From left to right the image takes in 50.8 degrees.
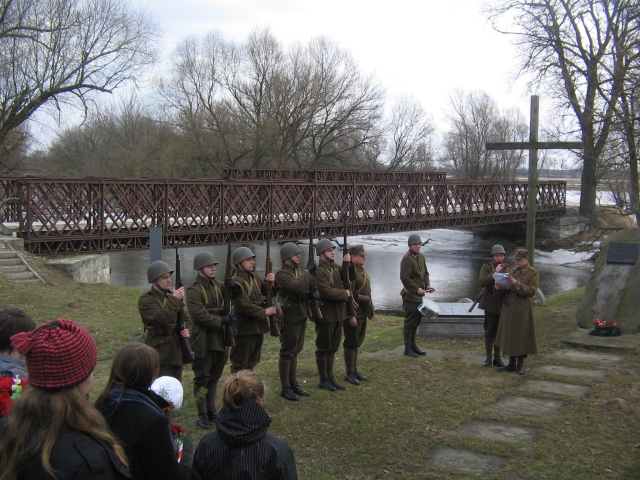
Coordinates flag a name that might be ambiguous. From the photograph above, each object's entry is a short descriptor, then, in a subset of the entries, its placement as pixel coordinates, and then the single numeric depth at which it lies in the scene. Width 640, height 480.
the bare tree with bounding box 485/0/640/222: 16.67
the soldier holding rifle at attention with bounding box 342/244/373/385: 9.02
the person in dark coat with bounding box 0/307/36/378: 4.23
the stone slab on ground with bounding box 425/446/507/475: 6.08
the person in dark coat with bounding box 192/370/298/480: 3.54
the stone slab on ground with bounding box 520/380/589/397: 8.55
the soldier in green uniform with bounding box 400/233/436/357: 10.59
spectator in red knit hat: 2.67
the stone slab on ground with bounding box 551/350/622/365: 10.21
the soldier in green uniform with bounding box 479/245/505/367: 10.02
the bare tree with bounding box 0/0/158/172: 27.50
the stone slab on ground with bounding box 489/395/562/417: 7.70
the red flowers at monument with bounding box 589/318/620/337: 11.48
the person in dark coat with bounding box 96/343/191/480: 3.33
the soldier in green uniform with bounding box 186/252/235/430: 7.12
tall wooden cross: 14.94
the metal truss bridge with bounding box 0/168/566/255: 22.08
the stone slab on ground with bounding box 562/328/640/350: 10.84
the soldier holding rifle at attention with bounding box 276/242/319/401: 8.21
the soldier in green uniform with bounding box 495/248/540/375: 9.46
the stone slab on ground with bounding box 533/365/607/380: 9.36
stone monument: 11.70
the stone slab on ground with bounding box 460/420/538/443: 6.85
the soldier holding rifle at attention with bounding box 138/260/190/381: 6.67
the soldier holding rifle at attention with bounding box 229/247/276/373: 7.71
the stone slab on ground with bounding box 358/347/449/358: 10.78
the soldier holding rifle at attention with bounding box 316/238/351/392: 8.55
